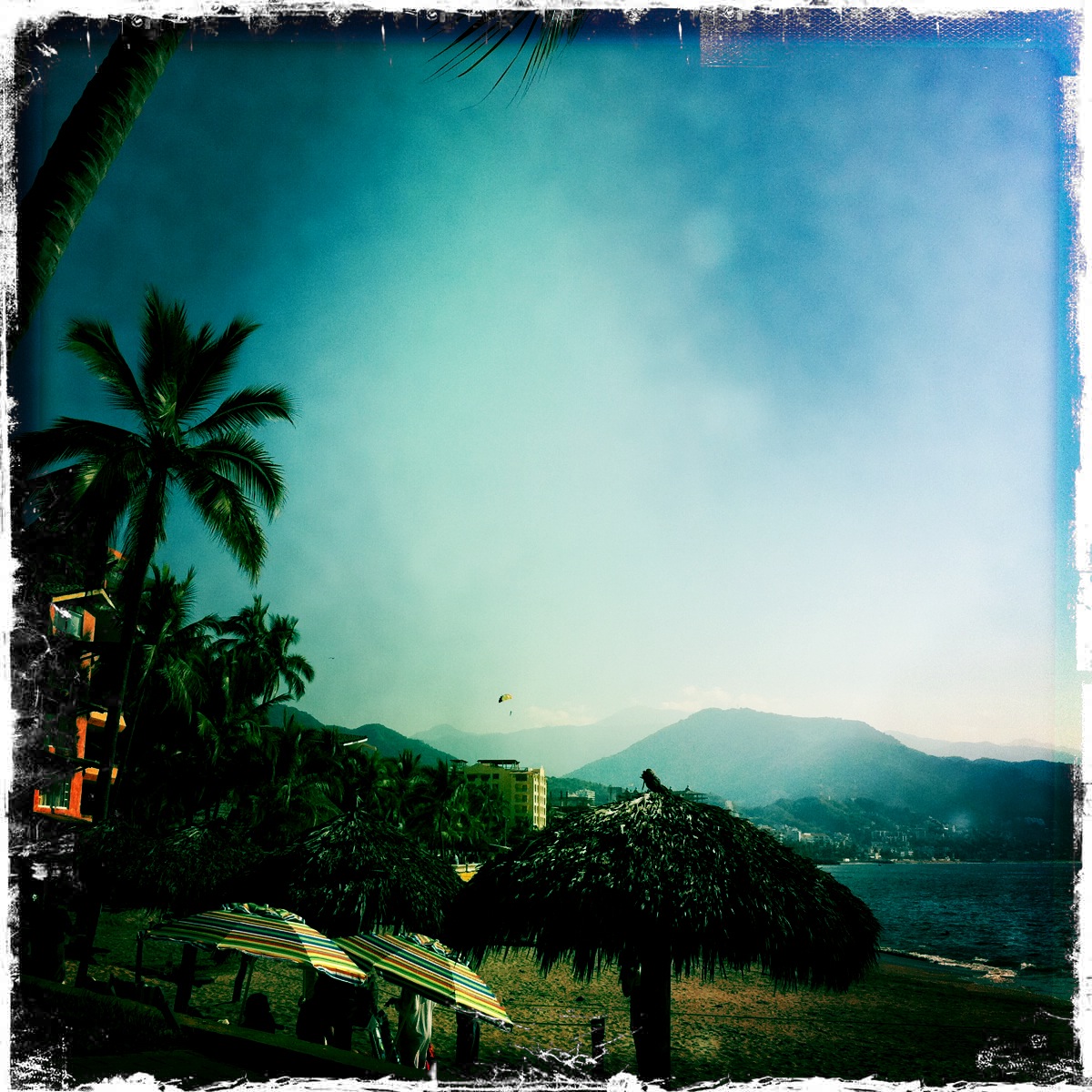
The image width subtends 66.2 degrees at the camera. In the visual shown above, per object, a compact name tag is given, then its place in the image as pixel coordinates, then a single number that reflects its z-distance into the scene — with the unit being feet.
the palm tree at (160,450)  43.78
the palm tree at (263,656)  119.03
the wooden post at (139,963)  31.80
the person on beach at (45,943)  31.76
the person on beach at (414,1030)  25.48
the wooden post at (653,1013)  22.12
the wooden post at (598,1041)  28.53
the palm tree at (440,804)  193.67
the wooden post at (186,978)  38.01
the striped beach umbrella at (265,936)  24.50
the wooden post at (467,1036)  30.25
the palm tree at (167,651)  80.23
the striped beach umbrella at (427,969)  22.79
